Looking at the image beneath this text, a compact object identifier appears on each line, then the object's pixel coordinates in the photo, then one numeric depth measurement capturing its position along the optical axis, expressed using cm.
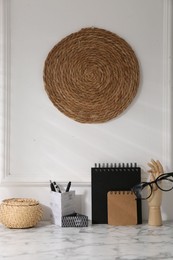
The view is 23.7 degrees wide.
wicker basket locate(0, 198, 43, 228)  160
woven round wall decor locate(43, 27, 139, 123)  176
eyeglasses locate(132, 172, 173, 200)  163
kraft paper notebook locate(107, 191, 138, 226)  167
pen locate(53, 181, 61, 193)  172
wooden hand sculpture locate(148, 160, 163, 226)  164
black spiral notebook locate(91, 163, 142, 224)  171
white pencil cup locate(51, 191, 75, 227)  164
